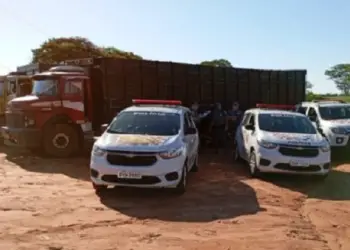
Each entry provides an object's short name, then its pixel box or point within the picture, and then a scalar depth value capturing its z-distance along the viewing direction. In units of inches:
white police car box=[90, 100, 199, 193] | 352.8
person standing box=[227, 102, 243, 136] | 703.1
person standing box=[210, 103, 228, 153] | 647.1
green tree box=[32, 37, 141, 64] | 1464.1
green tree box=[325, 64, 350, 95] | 3378.4
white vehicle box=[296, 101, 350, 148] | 603.5
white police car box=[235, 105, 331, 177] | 437.1
